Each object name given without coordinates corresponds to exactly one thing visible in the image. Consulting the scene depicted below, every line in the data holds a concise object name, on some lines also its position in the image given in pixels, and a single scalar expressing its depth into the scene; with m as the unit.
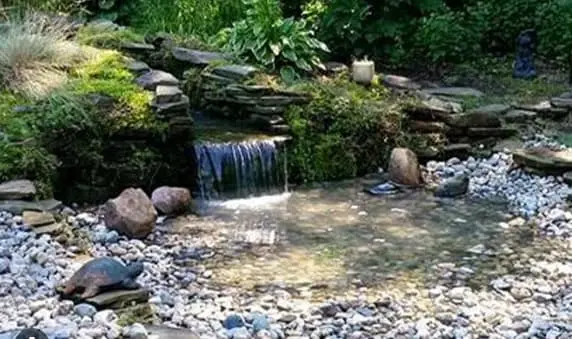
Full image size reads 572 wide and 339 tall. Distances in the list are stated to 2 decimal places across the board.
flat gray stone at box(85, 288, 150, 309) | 4.11
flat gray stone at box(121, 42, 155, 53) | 8.19
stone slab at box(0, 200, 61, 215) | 5.41
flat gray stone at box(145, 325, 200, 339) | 3.81
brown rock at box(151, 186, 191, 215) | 6.05
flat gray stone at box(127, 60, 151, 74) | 7.38
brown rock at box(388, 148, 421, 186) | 6.79
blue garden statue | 8.77
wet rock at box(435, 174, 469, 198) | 6.56
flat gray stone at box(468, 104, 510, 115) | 7.52
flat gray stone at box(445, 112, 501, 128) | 7.40
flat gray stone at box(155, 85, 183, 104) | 6.57
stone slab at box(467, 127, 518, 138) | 7.45
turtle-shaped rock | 4.17
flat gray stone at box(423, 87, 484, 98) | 7.99
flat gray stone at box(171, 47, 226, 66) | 7.87
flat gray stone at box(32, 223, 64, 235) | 5.17
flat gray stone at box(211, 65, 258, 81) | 7.38
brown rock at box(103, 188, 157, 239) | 5.55
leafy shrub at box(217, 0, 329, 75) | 7.76
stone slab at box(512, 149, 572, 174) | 6.70
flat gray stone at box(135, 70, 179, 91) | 6.98
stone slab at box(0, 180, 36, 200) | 5.55
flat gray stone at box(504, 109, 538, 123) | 7.68
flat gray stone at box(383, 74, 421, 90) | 7.96
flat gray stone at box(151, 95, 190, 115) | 6.52
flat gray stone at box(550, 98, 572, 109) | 7.82
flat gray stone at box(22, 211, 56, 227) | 5.24
